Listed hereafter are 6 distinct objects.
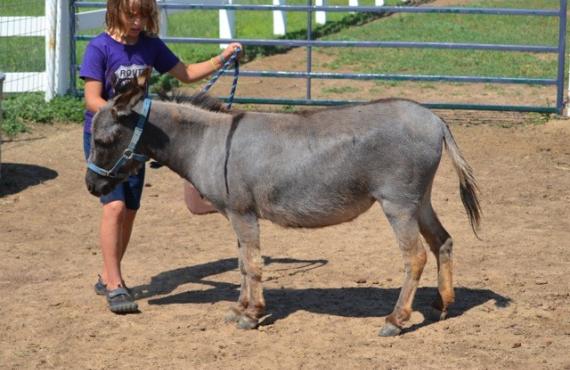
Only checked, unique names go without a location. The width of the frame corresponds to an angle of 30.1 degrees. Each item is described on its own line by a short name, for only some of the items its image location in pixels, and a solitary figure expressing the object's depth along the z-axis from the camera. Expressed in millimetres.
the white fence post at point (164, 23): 15188
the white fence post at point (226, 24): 16375
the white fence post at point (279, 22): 17984
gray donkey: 5875
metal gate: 11648
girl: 6297
